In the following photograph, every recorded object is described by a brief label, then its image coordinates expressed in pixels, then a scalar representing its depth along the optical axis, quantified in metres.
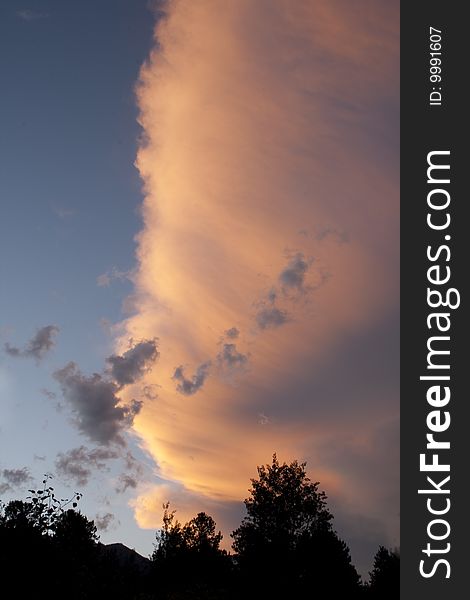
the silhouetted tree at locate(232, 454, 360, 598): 59.84
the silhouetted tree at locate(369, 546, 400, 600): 60.47
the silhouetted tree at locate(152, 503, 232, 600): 84.63
